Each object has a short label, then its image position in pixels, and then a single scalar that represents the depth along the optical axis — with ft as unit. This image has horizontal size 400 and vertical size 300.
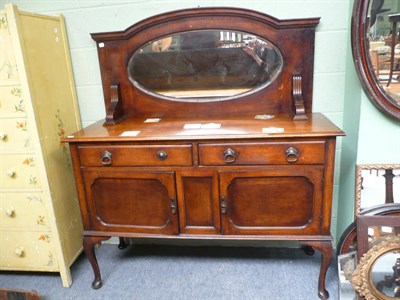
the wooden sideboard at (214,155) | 4.64
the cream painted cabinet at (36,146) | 5.02
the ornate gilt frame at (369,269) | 4.60
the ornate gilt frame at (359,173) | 5.10
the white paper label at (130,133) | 4.86
